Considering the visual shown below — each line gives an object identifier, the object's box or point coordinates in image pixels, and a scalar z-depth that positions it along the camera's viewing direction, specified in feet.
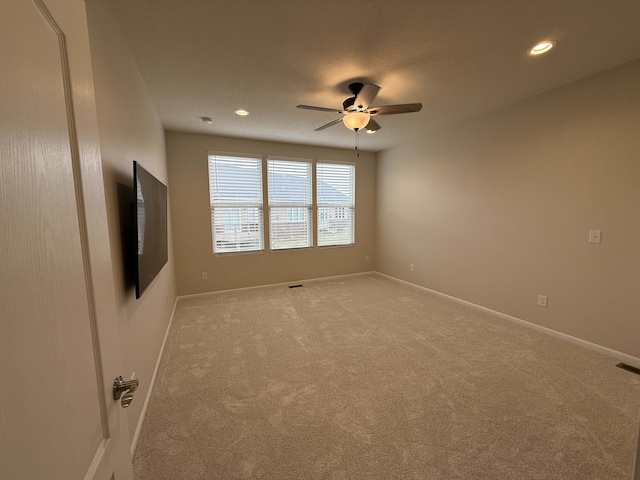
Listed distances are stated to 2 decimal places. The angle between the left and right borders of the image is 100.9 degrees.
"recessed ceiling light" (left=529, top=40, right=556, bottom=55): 6.48
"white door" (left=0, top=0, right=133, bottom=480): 1.30
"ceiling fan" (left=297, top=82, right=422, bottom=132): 7.96
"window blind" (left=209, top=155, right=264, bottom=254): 14.17
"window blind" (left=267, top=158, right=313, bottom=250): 15.31
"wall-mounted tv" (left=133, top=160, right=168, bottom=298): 5.45
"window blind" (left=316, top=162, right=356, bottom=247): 16.65
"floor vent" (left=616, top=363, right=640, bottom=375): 7.37
